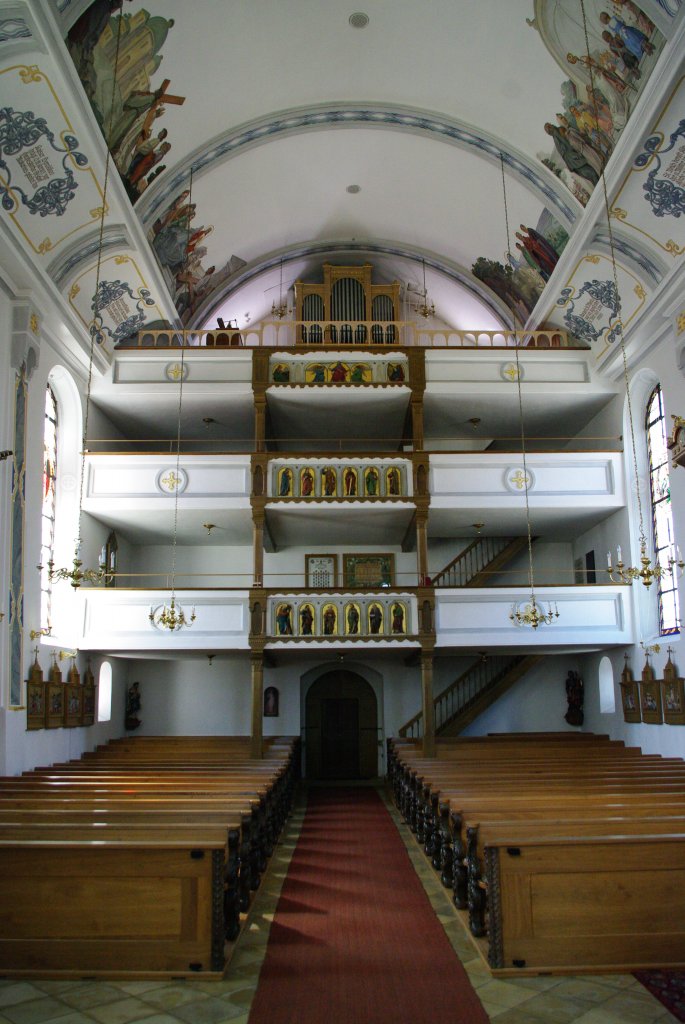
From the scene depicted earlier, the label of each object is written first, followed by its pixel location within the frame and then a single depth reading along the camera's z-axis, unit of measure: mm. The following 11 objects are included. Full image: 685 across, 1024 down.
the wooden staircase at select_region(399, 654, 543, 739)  18562
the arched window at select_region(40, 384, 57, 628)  14266
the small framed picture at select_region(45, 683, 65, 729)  13492
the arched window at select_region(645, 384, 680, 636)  14281
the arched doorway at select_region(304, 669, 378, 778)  19641
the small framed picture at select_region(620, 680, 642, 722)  15117
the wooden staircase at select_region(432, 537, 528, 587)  19016
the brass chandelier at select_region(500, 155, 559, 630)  14844
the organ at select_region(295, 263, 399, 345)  19250
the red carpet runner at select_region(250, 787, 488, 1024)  5125
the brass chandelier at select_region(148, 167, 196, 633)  13773
